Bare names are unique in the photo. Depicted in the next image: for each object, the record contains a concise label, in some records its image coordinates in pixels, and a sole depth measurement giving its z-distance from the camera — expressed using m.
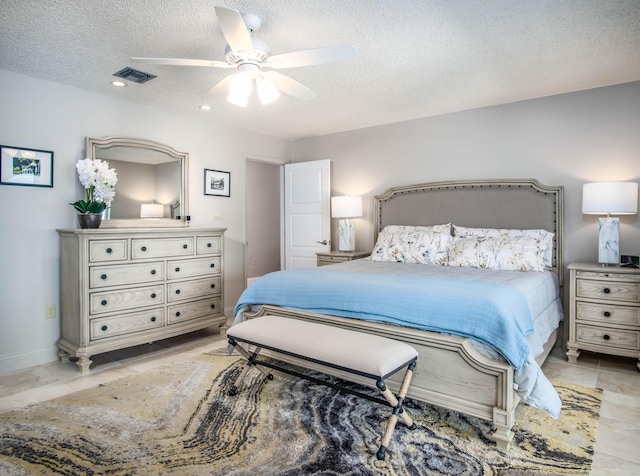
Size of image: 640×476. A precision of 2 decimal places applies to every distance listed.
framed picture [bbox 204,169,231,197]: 4.52
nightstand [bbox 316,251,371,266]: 4.63
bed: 1.99
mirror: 3.63
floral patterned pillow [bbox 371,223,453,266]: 3.81
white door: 5.20
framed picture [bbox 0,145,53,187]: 3.06
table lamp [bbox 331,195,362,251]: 4.76
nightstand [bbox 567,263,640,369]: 3.00
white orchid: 3.28
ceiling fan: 1.99
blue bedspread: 2.02
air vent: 3.06
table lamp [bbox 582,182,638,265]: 3.10
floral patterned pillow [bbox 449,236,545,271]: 3.34
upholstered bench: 1.92
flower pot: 3.24
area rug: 1.82
